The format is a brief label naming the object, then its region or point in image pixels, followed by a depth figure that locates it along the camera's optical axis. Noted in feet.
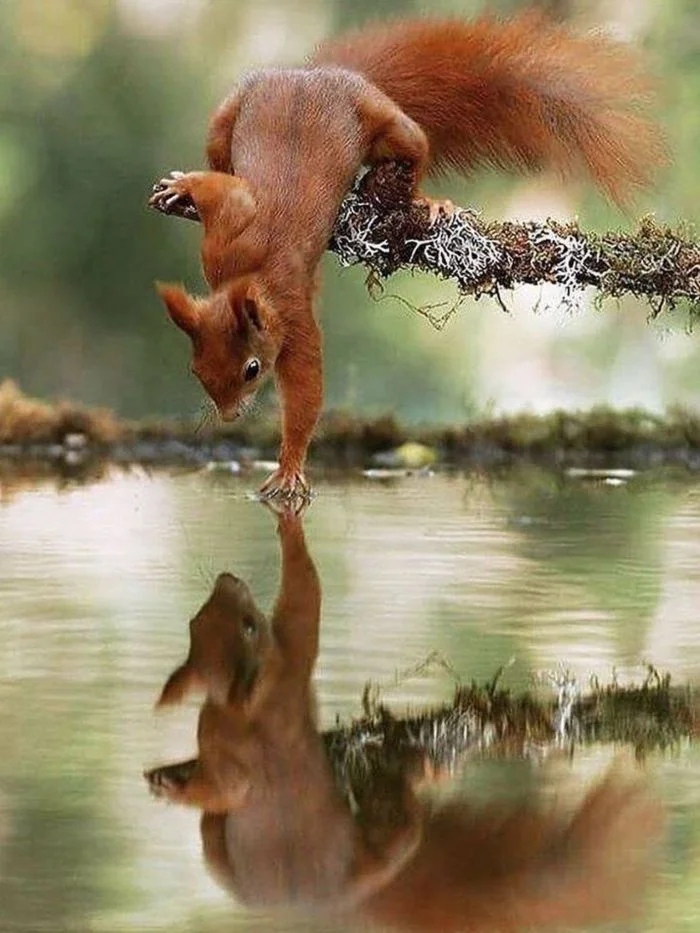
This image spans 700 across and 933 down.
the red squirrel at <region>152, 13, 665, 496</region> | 20.67
